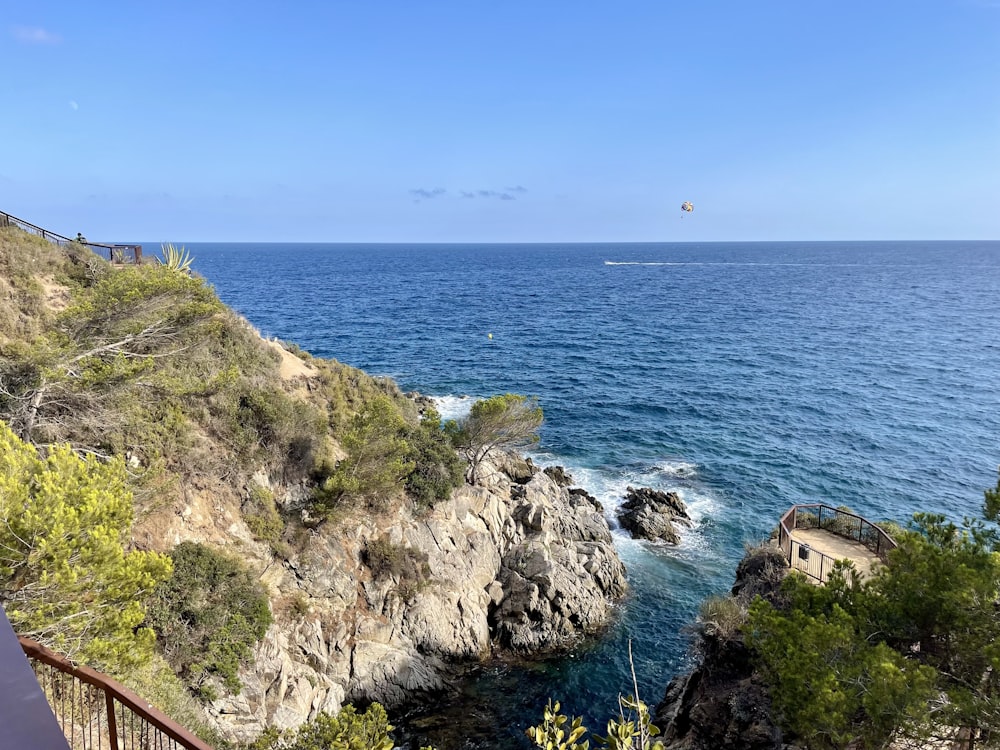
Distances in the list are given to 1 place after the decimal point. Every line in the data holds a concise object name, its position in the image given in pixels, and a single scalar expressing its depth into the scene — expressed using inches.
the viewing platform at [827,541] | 676.1
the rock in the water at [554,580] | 829.2
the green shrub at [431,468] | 874.1
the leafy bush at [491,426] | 977.5
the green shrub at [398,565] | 786.8
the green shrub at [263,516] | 712.4
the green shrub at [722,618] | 607.5
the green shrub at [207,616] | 550.6
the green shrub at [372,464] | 776.3
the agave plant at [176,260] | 776.3
